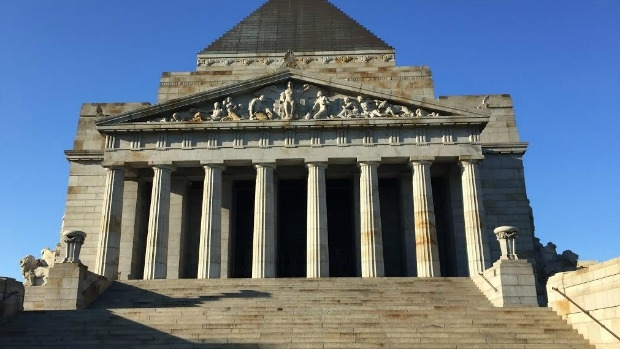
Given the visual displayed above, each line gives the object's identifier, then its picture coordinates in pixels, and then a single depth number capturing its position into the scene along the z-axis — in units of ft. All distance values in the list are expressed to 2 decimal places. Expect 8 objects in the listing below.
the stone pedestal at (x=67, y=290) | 74.90
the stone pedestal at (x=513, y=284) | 73.87
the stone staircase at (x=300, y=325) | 56.08
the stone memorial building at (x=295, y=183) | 97.81
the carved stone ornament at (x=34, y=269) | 100.94
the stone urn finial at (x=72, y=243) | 78.48
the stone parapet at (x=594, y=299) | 51.01
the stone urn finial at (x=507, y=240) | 77.56
